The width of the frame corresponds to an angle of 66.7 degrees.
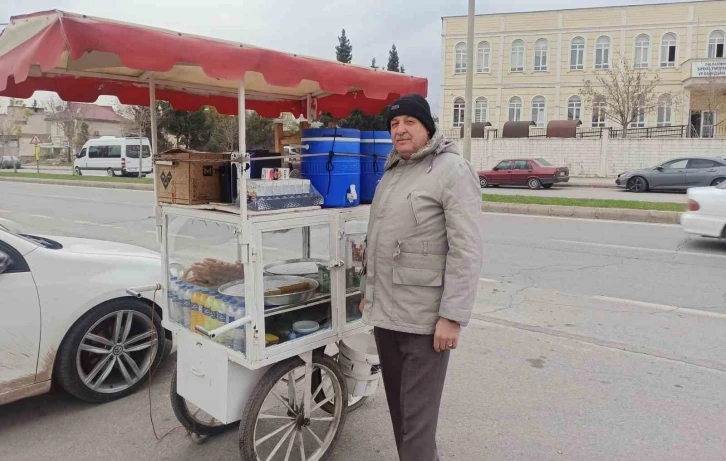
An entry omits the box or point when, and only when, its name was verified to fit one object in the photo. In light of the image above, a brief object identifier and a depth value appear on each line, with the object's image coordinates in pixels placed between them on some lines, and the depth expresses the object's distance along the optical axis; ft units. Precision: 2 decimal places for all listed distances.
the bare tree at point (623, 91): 106.11
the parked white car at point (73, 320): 10.53
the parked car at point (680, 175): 64.23
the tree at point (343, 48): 177.68
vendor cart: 7.72
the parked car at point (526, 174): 75.41
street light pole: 52.95
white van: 103.45
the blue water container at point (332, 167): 9.92
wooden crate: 9.50
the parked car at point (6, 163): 152.87
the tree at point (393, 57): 181.43
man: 7.45
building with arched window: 117.80
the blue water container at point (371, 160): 10.87
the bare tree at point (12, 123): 153.38
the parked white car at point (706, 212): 28.22
